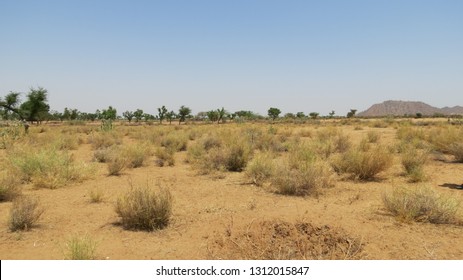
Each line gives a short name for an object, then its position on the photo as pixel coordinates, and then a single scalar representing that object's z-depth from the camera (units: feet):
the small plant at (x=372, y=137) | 68.97
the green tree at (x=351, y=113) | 292.81
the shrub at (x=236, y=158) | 40.34
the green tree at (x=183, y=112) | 253.24
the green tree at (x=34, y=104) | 133.80
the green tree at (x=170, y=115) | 261.85
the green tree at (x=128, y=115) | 266.81
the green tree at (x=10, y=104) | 117.41
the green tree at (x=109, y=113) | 203.86
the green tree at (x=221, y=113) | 231.34
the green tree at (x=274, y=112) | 268.62
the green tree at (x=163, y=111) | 262.47
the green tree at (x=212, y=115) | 232.96
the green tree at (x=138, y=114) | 265.95
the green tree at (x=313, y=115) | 270.67
